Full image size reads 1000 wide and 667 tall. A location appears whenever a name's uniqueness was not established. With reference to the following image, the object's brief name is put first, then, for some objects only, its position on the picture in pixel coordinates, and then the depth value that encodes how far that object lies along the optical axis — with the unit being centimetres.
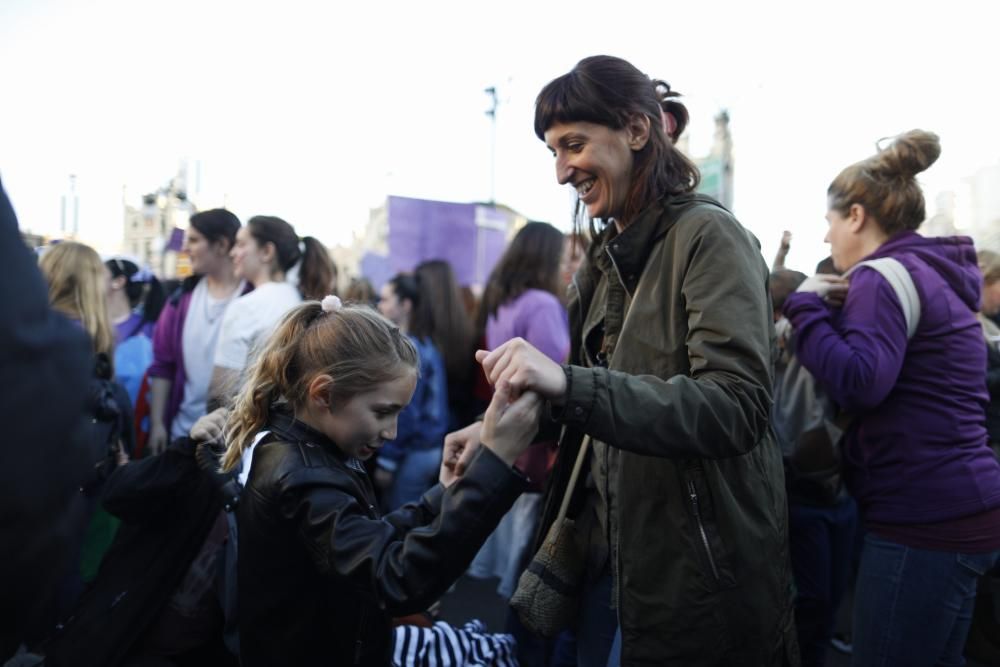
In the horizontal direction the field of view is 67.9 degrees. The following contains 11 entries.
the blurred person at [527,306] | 408
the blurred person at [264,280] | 326
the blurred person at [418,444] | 449
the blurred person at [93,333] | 314
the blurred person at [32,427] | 76
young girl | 138
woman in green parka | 136
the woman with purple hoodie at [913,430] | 199
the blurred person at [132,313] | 429
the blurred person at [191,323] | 375
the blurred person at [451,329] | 499
